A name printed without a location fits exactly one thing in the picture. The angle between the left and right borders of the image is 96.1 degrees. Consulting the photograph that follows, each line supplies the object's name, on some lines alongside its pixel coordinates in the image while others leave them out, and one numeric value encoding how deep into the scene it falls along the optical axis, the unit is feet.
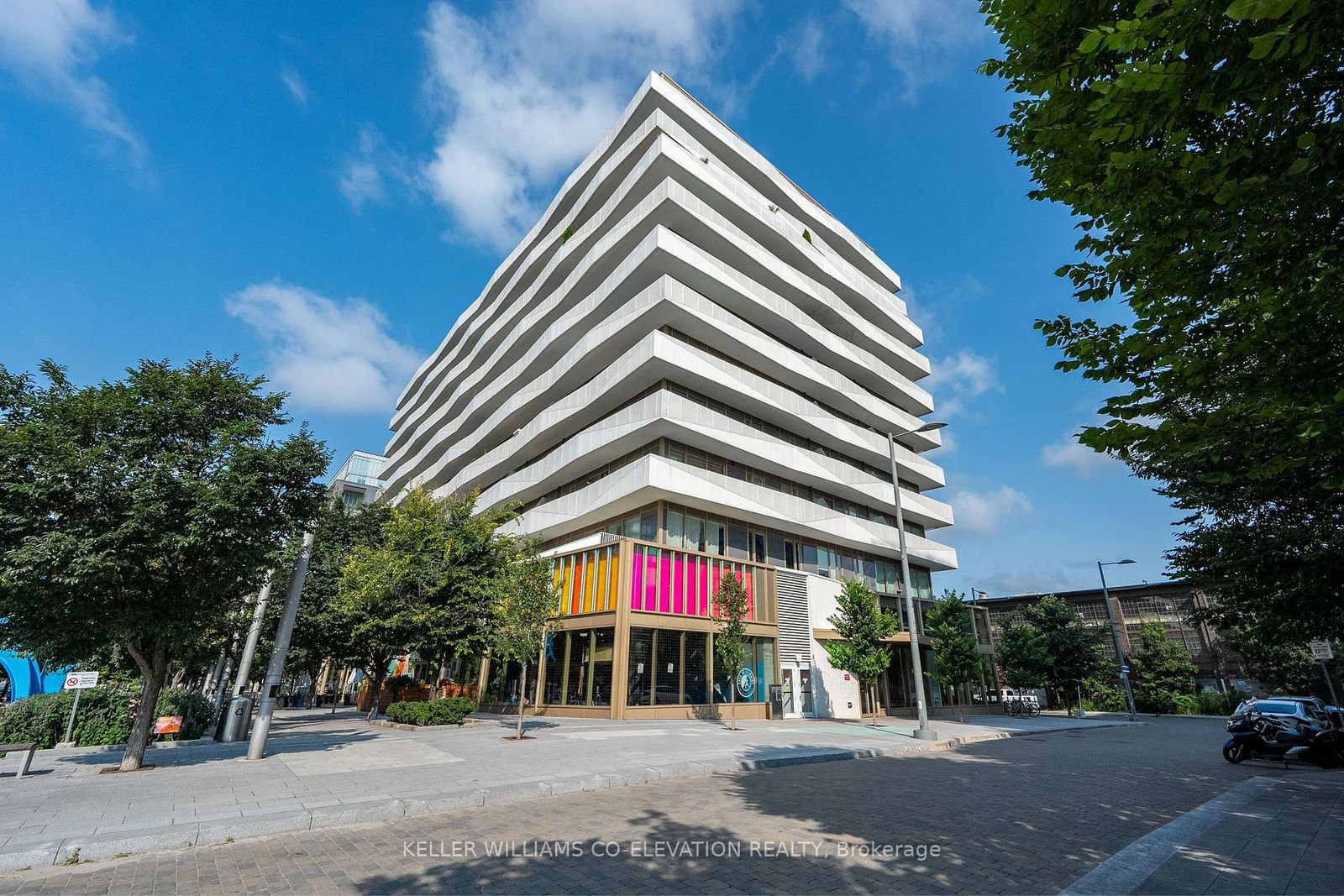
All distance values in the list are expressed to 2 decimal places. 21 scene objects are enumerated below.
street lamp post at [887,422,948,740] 60.80
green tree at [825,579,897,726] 81.05
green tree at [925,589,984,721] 92.32
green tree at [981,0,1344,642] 15.51
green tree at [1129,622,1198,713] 149.28
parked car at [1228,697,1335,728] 46.26
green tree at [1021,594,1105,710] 144.66
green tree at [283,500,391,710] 85.35
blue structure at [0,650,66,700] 77.07
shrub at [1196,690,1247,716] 141.28
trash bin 49.62
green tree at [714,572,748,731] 71.72
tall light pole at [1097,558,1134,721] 120.82
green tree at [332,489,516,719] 69.46
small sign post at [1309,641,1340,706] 72.13
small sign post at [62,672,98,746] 39.50
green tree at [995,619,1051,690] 130.11
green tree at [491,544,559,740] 60.59
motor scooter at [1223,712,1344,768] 44.86
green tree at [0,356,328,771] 33.17
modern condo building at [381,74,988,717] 87.71
